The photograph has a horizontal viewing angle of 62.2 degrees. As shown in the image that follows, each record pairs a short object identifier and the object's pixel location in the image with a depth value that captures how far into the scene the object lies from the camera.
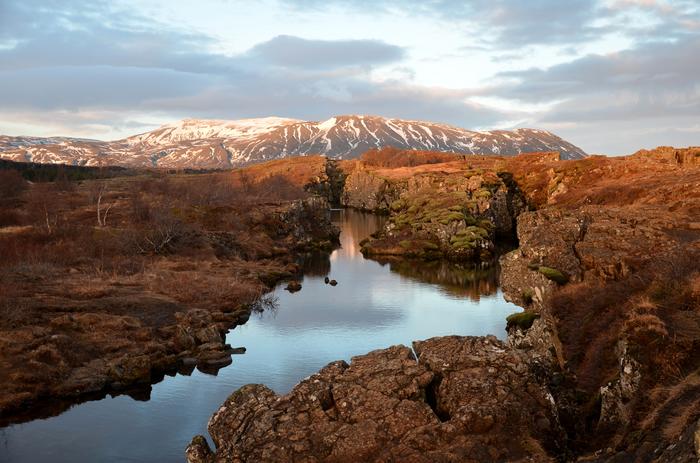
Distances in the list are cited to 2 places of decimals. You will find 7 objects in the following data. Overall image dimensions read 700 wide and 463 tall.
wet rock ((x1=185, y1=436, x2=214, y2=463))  22.95
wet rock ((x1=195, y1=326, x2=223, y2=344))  45.38
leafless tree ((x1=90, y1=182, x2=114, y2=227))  89.31
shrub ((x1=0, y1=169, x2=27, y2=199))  110.18
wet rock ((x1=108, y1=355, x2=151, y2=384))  38.25
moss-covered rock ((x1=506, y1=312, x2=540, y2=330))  33.84
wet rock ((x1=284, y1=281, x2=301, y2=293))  67.31
